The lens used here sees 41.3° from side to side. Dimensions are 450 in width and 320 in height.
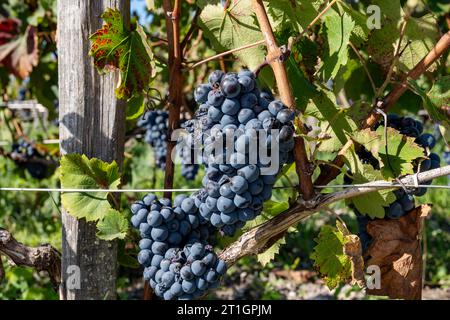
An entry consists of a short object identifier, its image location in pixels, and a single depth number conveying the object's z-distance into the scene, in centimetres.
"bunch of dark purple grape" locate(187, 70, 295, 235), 129
